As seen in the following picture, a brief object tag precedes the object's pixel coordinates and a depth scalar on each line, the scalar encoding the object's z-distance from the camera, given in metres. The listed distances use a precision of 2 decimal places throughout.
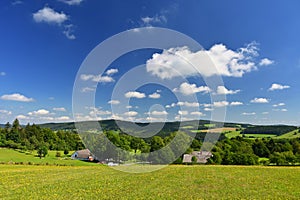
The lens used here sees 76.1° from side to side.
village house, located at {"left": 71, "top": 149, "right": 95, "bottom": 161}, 66.20
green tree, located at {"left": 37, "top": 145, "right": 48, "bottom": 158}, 61.68
